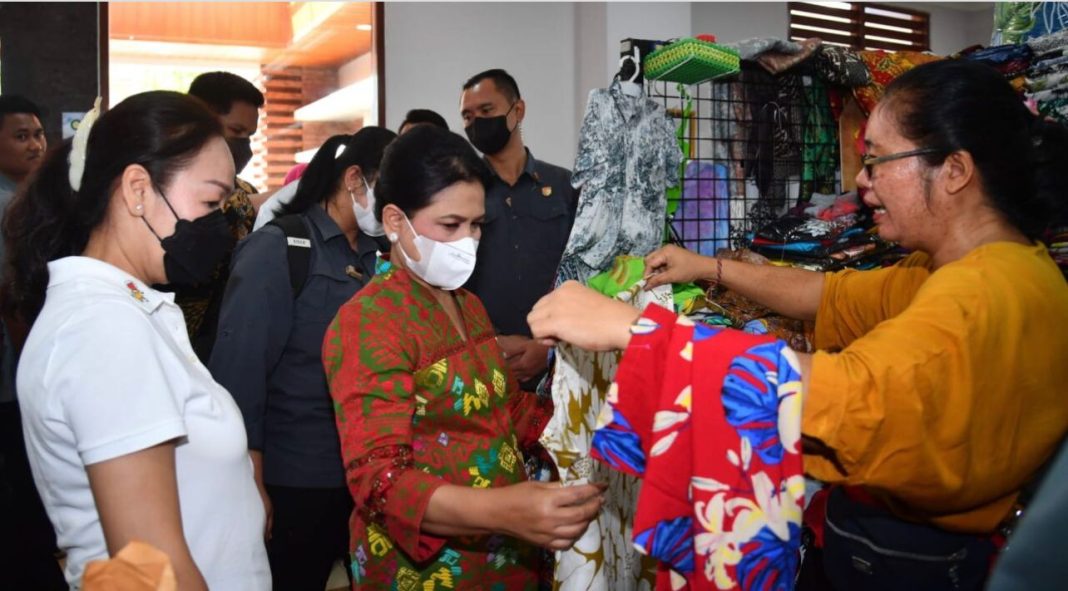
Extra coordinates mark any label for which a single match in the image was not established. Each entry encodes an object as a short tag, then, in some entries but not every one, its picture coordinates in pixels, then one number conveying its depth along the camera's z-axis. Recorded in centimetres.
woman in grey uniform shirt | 216
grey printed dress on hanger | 237
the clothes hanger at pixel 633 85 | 243
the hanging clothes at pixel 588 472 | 186
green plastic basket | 227
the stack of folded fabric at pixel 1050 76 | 218
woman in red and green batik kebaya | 145
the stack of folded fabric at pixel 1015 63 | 226
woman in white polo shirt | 113
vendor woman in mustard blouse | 121
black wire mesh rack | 268
